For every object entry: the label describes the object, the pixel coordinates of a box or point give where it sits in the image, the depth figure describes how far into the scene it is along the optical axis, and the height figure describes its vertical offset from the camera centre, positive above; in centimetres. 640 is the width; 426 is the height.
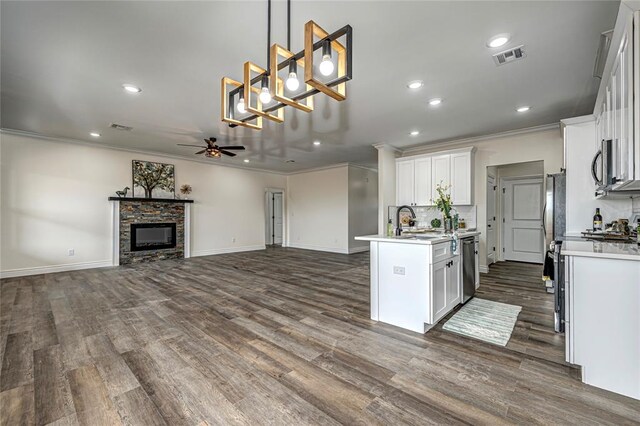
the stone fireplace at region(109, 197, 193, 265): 624 -42
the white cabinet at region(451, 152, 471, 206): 513 +68
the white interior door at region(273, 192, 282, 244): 1091 -20
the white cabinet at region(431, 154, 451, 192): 534 +89
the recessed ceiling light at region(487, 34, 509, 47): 235 +155
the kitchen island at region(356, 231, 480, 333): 269 -71
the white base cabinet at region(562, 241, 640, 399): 170 -68
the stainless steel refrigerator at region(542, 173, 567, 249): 347 +9
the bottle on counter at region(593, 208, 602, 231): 312 -9
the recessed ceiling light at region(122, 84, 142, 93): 325 +154
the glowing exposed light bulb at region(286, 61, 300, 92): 179 +94
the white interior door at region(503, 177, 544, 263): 624 -14
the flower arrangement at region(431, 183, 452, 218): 362 +11
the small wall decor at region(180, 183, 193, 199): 723 +64
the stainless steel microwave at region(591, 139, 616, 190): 215 +41
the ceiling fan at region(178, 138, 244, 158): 504 +121
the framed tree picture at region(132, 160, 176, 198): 658 +84
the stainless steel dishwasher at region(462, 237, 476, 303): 350 -74
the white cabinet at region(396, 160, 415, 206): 581 +68
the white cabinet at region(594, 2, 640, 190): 163 +80
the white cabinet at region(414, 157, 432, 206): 557 +67
